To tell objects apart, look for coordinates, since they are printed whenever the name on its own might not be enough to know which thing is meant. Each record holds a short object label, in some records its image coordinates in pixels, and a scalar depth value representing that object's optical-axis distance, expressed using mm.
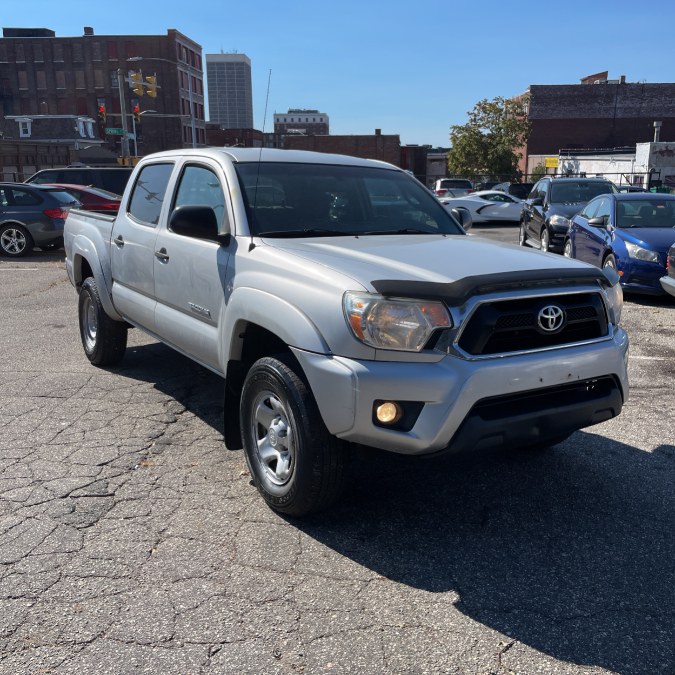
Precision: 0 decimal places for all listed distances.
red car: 16109
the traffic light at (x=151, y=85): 30033
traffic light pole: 33750
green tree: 50219
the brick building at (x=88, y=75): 82312
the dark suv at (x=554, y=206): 13750
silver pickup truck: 3039
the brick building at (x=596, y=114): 63625
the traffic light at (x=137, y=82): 30792
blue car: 9398
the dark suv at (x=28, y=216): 15312
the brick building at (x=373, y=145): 69750
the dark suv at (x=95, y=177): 19828
